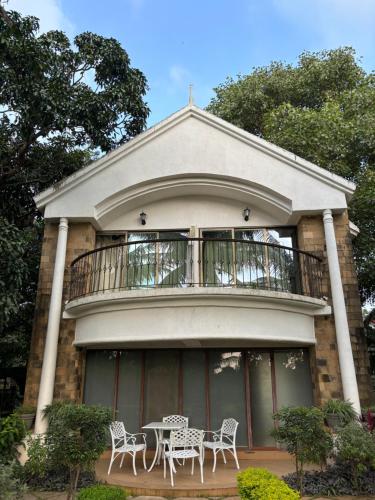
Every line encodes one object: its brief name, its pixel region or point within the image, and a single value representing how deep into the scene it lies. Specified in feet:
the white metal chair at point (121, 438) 21.34
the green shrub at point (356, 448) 17.72
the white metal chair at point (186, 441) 19.88
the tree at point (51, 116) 31.09
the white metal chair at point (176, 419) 25.11
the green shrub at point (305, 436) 17.94
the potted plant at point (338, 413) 22.56
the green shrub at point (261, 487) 11.43
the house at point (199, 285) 25.00
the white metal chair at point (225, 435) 21.99
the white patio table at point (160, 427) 22.14
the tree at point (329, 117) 40.29
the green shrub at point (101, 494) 13.38
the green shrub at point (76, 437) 16.85
